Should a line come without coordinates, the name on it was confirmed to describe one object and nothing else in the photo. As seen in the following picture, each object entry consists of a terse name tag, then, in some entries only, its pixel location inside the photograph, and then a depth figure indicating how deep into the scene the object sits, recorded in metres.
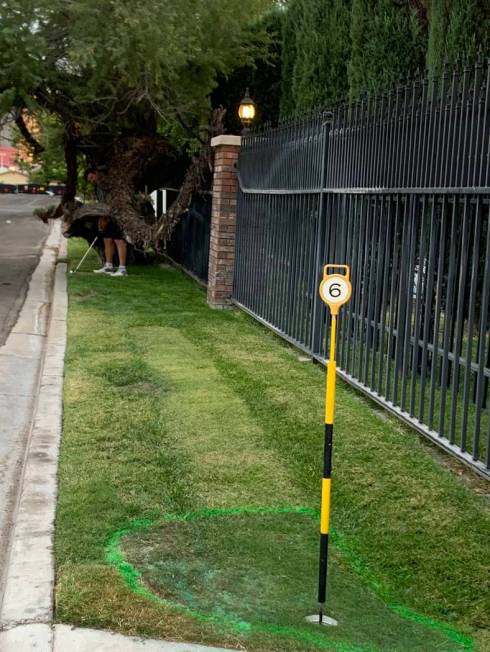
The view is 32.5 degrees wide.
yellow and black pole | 3.51
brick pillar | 12.36
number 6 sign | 3.76
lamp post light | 13.23
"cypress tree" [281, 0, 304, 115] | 15.23
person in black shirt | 16.11
